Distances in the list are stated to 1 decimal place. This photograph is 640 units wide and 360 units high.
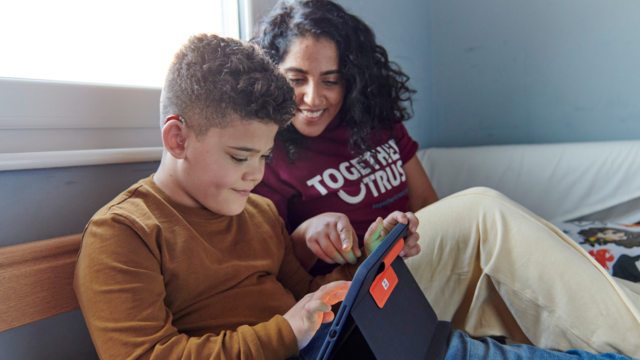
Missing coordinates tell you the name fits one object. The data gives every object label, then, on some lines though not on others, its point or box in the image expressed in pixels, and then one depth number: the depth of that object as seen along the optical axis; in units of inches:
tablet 17.1
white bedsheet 49.1
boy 18.4
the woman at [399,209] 24.4
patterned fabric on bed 35.2
